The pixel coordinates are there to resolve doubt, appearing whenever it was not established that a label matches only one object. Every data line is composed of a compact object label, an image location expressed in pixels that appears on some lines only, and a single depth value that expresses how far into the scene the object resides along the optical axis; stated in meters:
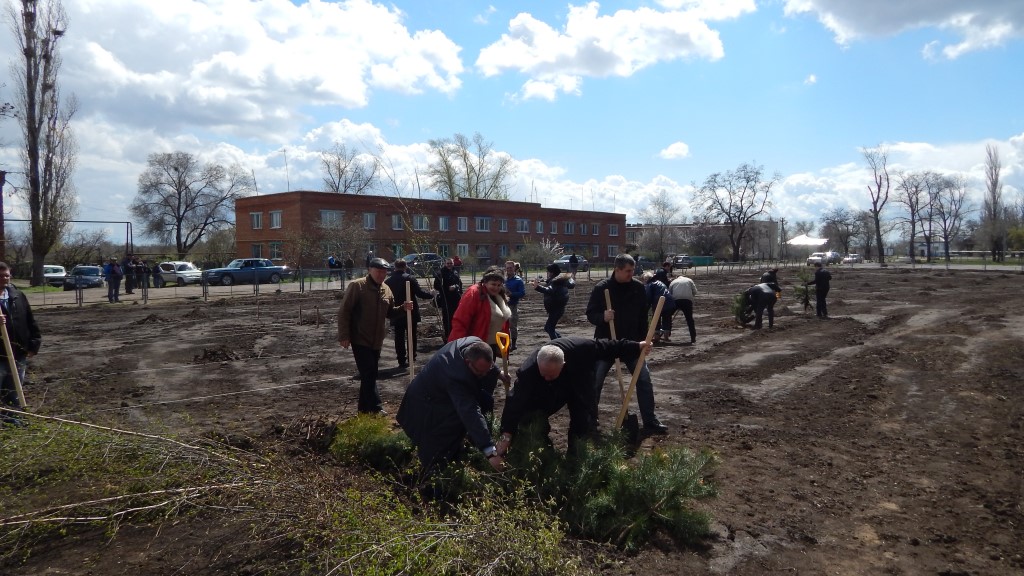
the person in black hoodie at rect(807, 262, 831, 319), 17.16
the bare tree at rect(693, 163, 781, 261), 70.97
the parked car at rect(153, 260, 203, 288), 33.62
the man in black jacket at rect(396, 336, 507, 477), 4.57
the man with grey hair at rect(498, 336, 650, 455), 4.87
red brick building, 44.38
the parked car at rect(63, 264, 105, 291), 32.72
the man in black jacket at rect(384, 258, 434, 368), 9.84
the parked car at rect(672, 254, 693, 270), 52.42
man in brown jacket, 6.87
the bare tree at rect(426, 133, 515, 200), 68.62
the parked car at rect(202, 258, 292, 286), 34.66
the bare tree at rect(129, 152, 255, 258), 64.56
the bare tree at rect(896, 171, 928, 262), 79.31
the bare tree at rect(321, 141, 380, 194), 68.00
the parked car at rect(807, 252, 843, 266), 59.30
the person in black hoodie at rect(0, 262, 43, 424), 6.50
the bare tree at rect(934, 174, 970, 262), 85.25
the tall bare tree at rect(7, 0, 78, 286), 33.75
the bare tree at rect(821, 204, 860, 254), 87.50
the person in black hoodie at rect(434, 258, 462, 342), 10.57
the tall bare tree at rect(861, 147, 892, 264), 74.81
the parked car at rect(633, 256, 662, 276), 49.66
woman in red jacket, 6.61
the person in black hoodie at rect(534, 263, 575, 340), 11.52
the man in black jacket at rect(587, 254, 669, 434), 6.80
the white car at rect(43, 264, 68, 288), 34.50
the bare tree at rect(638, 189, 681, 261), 81.88
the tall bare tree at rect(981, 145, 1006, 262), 77.87
